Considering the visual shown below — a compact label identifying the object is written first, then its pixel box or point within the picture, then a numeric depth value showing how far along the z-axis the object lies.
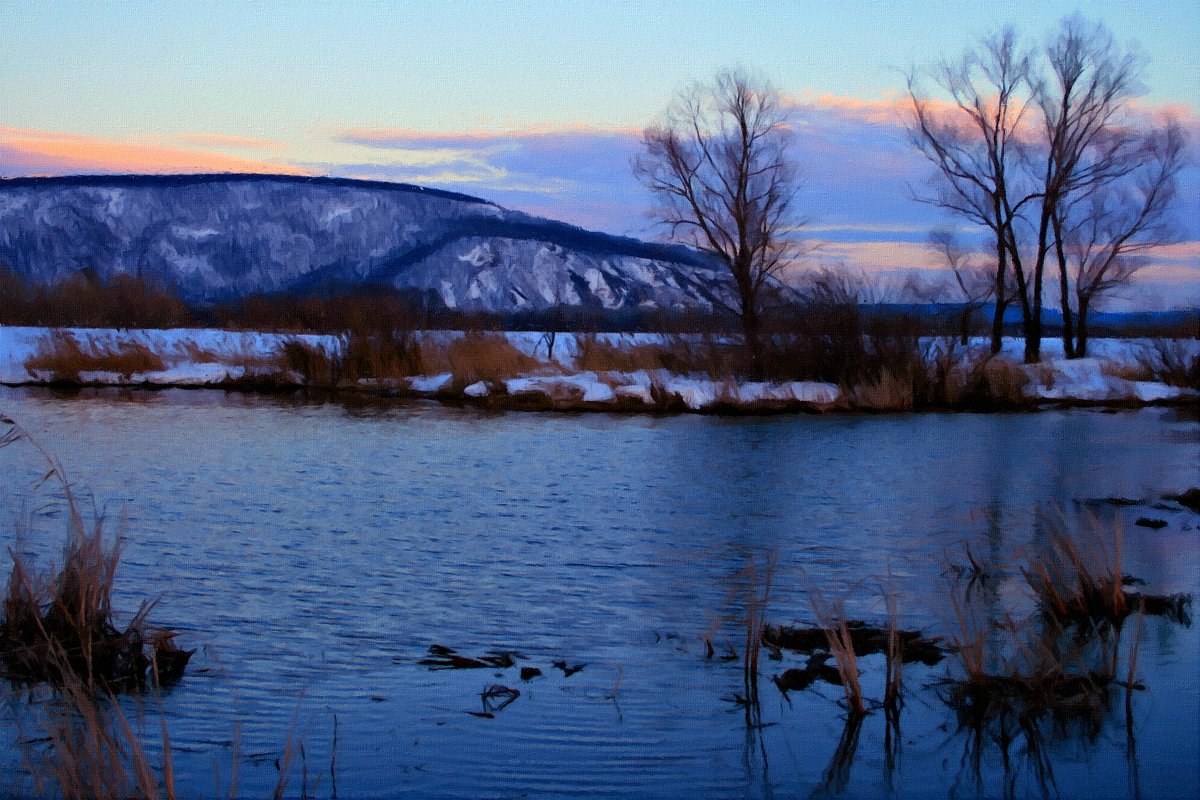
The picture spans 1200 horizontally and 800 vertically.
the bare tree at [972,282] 35.69
